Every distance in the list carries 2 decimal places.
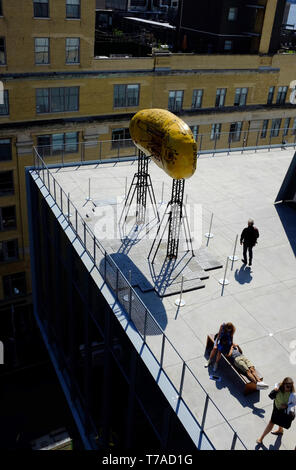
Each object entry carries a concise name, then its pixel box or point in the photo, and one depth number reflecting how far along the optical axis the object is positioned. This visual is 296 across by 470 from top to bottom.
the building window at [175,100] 35.31
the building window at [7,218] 32.91
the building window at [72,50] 30.05
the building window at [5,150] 30.41
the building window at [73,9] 29.03
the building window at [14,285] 35.38
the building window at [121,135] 33.83
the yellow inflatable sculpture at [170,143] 14.25
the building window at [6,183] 31.78
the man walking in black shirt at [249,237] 15.35
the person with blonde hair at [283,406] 9.20
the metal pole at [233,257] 16.47
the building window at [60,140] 30.82
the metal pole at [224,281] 15.23
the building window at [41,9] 28.00
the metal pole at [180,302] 14.05
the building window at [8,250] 34.05
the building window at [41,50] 29.02
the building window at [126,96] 32.88
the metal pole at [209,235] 17.84
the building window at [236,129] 39.53
